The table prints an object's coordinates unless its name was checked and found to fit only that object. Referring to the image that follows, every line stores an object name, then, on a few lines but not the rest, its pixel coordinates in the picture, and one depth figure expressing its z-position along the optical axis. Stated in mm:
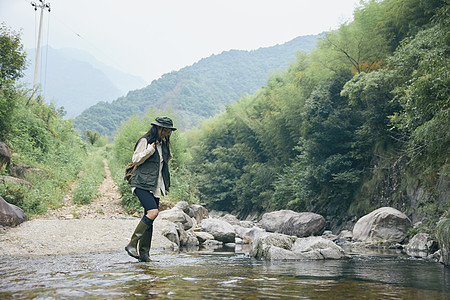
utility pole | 25578
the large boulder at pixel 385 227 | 11648
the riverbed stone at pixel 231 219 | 20989
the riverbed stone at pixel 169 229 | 8388
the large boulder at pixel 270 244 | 6648
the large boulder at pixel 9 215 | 6539
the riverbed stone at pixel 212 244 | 9583
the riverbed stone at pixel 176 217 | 9836
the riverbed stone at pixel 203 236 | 10134
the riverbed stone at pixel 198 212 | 14030
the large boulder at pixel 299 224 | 15586
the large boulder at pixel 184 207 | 11658
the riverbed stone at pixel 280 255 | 6578
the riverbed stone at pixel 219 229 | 11094
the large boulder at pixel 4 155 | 9859
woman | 4883
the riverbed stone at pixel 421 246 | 8773
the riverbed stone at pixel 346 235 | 14032
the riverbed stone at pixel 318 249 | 6832
